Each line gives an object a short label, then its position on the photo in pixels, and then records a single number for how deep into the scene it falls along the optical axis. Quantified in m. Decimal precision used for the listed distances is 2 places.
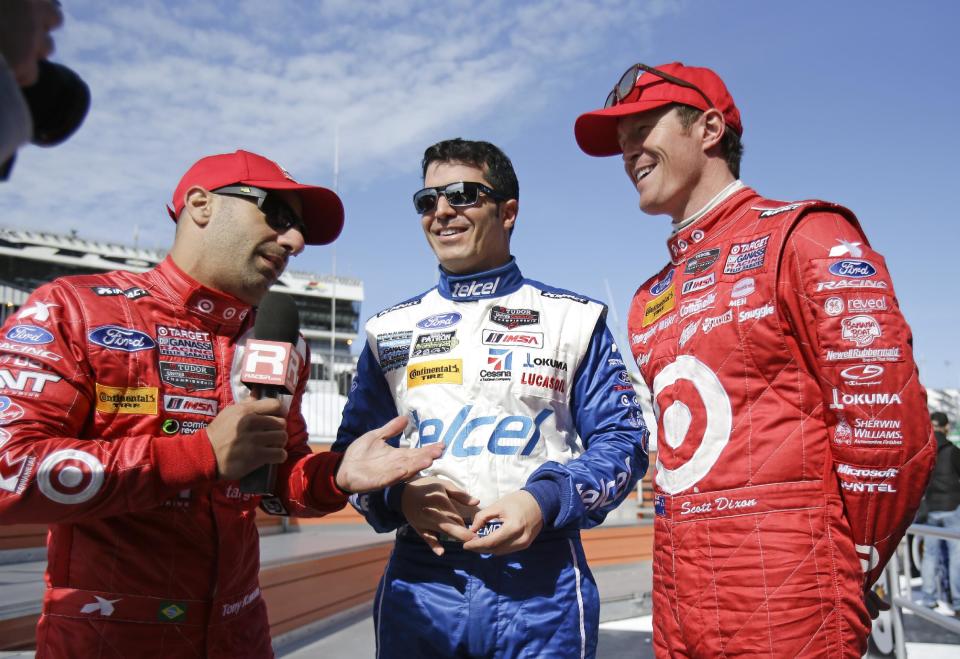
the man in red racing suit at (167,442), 1.51
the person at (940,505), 6.68
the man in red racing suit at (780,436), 1.47
